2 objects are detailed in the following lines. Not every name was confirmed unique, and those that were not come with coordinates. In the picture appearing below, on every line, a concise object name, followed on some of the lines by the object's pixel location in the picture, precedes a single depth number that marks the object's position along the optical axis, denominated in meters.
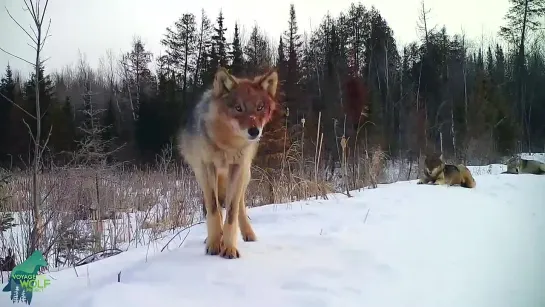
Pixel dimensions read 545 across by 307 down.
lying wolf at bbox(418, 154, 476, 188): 7.43
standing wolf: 2.75
